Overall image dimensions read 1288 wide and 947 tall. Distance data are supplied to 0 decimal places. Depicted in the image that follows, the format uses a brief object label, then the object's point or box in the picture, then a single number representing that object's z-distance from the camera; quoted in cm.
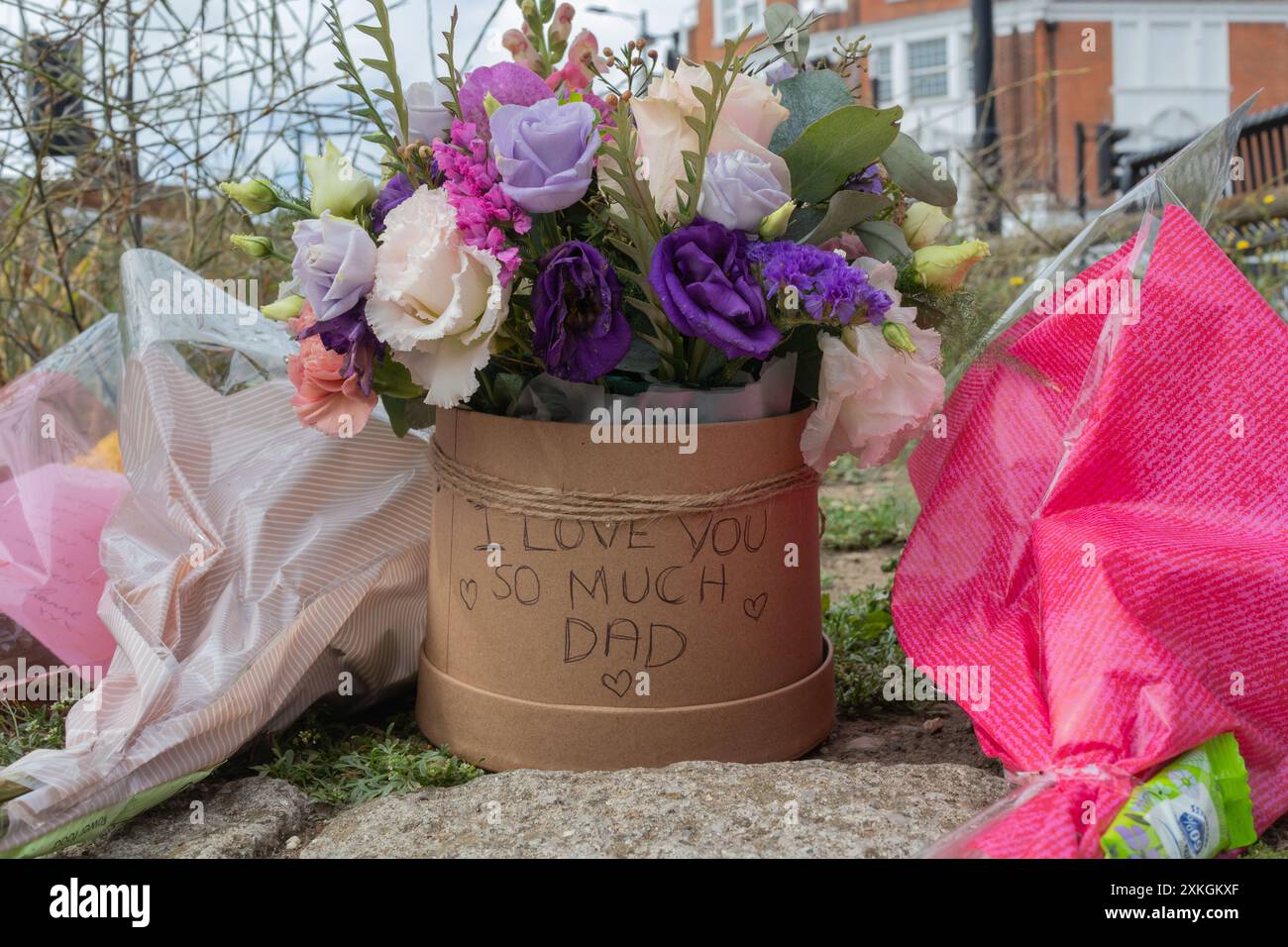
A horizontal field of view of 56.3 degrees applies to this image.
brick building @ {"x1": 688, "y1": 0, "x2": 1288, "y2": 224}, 1877
